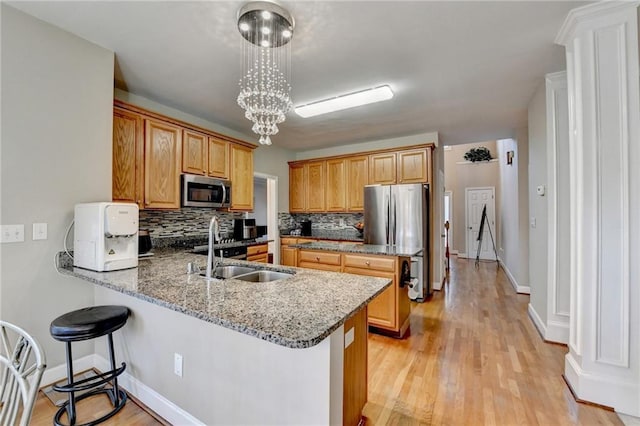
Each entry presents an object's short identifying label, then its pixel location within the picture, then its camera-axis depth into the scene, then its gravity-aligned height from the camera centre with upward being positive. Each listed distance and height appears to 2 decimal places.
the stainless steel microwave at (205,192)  3.21 +0.29
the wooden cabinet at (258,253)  3.84 -0.55
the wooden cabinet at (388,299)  2.77 -0.87
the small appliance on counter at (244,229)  4.10 -0.21
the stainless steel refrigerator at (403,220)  4.00 -0.08
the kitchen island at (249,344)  1.14 -0.66
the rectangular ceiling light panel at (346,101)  2.86 +1.26
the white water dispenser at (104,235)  1.90 -0.14
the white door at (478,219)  7.66 -0.12
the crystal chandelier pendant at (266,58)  1.74 +1.26
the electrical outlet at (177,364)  1.58 -0.86
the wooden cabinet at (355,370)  1.42 -0.86
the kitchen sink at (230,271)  2.13 -0.43
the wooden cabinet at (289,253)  3.57 -0.57
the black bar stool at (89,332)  1.56 -0.67
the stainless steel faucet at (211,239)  1.73 -0.16
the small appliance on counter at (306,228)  5.48 -0.26
